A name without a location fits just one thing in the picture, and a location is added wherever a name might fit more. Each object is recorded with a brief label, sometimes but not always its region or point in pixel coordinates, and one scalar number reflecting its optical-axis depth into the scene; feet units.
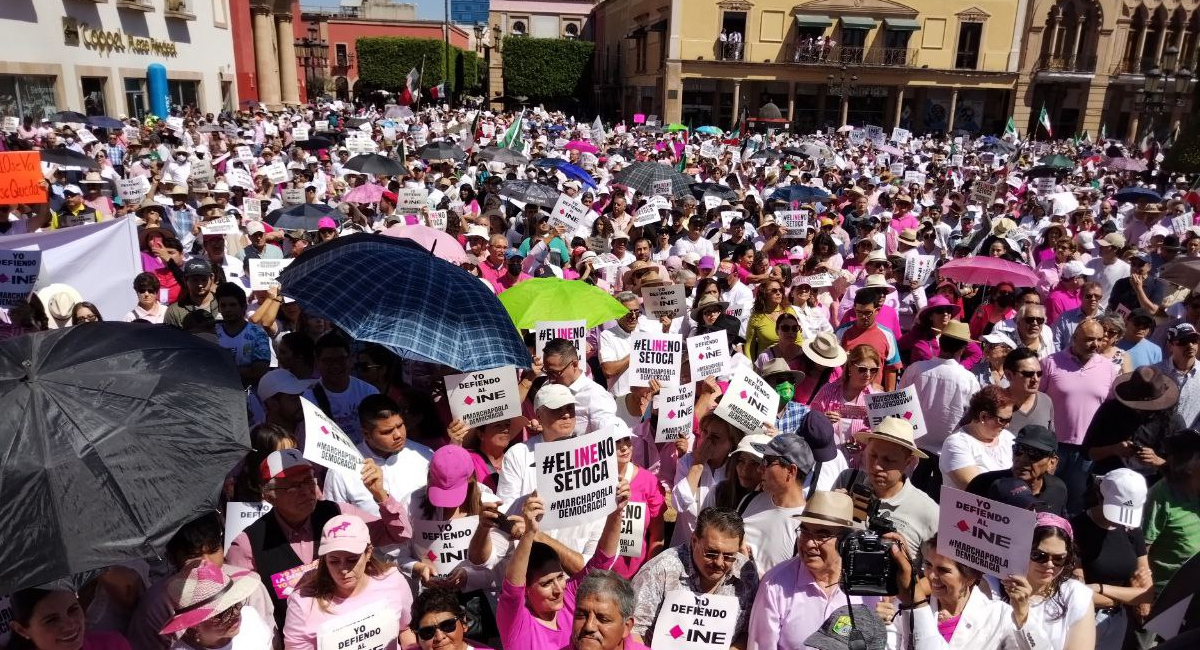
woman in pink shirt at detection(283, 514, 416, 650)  10.12
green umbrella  18.56
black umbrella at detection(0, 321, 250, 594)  8.70
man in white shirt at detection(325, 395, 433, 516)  12.59
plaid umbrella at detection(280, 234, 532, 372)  14.33
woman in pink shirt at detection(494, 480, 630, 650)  10.57
